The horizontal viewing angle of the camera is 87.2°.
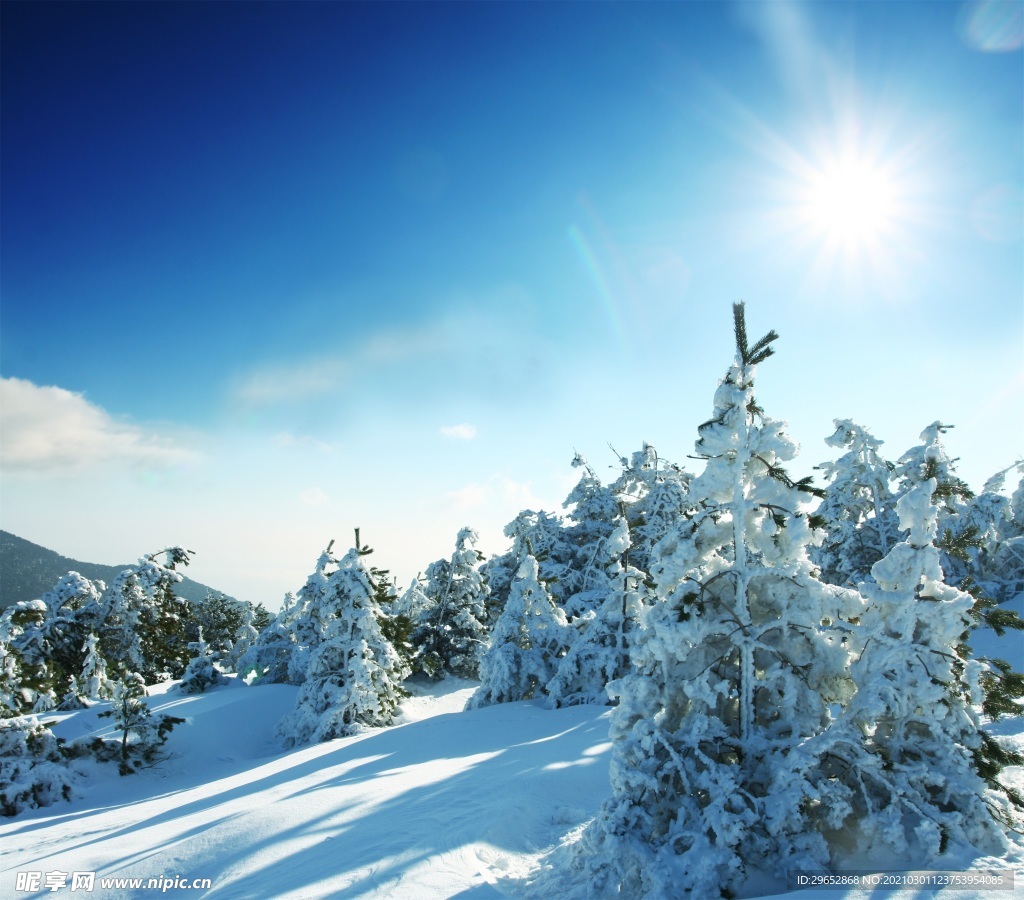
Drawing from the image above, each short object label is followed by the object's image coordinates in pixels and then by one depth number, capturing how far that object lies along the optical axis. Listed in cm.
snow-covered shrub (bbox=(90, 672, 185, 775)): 1484
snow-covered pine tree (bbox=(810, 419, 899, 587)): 2183
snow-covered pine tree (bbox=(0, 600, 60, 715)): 1566
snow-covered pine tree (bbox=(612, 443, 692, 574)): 2966
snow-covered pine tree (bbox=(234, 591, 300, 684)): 2678
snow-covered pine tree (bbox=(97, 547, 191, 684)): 2580
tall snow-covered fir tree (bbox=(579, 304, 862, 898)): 571
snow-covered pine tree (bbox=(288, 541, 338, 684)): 2240
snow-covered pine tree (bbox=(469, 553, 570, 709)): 1894
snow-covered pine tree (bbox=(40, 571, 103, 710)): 2048
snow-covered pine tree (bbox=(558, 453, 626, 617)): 3042
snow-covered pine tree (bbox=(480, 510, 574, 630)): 3064
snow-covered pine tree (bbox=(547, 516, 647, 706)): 1723
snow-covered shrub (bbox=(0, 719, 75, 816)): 1257
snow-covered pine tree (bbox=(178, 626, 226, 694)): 2312
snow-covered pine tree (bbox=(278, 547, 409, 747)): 1717
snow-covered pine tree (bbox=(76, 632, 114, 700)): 2200
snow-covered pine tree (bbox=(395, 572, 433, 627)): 3294
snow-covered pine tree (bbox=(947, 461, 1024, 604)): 2220
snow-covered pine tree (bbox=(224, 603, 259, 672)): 4200
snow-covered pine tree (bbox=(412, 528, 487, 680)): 2883
